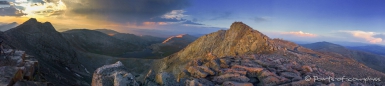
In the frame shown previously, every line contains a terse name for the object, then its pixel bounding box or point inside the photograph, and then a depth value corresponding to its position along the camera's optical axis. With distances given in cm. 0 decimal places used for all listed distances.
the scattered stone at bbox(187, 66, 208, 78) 2133
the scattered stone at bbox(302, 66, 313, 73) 2332
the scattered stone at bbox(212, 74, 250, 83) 1980
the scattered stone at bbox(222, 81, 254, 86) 1819
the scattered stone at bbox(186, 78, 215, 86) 1762
